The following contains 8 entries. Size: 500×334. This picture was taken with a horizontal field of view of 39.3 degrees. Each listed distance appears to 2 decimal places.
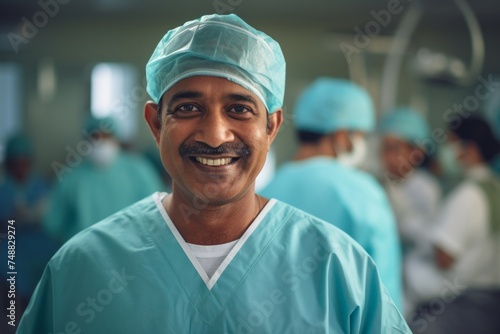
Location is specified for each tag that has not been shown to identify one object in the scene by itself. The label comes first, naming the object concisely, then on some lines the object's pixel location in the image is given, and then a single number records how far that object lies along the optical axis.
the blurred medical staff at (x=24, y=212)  3.55
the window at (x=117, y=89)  6.33
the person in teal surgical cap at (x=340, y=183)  2.10
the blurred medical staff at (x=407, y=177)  3.36
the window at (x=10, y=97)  6.30
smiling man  1.13
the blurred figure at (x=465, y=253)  2.69
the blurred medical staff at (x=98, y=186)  3.64
